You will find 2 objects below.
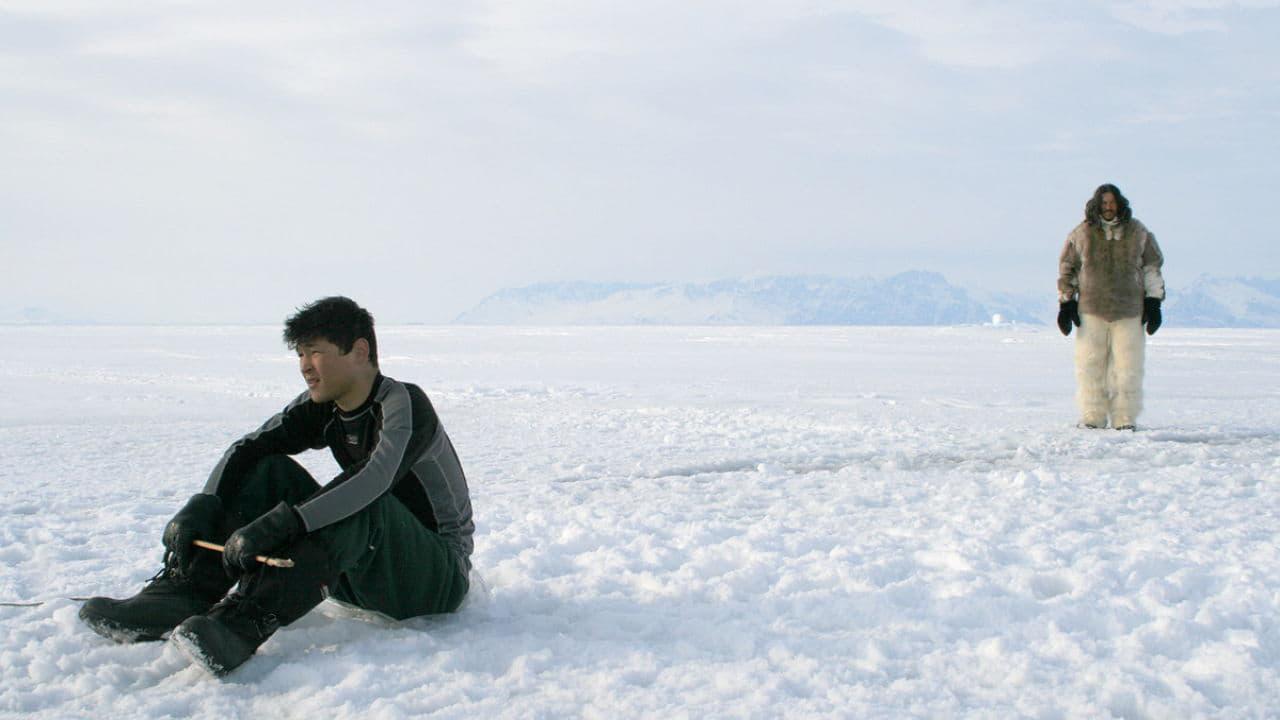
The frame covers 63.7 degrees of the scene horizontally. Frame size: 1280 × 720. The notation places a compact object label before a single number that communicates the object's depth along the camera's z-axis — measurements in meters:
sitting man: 2.57
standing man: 7.76
